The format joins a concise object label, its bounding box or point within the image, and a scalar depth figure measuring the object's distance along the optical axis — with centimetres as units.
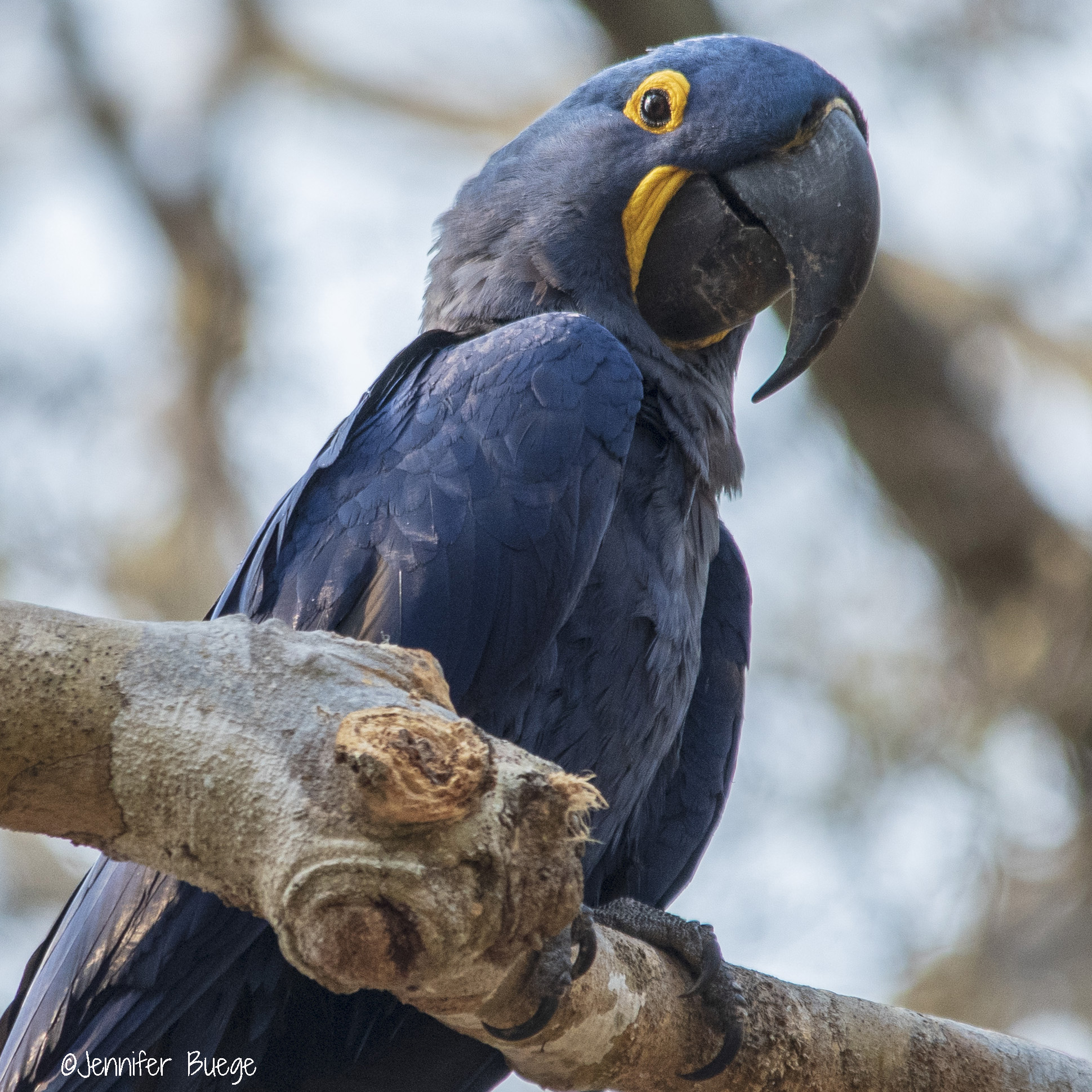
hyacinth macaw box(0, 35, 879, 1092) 1006
